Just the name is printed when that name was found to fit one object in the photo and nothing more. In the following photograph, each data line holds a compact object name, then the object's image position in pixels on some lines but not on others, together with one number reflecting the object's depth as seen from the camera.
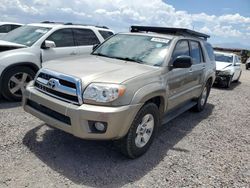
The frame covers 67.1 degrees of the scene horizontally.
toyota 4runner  2.28
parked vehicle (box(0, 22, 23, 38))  9.19
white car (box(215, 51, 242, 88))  7.65
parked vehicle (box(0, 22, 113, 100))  4.02
